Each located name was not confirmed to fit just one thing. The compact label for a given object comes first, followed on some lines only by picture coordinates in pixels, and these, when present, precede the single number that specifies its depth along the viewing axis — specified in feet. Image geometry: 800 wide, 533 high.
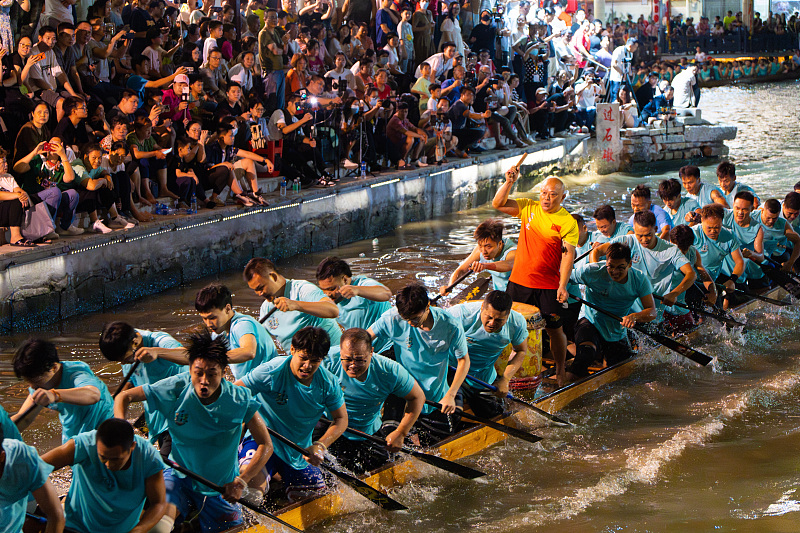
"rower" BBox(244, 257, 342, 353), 40.14
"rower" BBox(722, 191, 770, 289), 65.98
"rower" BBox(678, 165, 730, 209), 67.72
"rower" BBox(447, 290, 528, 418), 44.14
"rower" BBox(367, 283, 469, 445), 40.55
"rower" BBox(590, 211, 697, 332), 55.36
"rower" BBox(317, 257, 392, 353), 42.78
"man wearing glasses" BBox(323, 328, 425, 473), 35.63
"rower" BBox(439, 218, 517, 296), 50.57
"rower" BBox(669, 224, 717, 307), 57.11
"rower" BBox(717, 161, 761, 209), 71.82
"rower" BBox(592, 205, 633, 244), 56.75
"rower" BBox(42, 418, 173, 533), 27.78
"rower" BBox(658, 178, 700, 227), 64.23
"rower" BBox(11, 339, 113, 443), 31.22
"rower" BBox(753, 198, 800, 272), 68.80
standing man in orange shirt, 48.93
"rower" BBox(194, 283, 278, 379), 36.60
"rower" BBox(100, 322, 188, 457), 34.27
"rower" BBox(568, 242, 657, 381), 51.11
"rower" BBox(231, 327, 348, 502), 33.81
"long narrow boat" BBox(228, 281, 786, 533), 35.55
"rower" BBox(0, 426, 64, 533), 26.63
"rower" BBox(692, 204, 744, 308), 62.44
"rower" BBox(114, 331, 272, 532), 30.86
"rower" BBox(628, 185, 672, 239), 58.75
